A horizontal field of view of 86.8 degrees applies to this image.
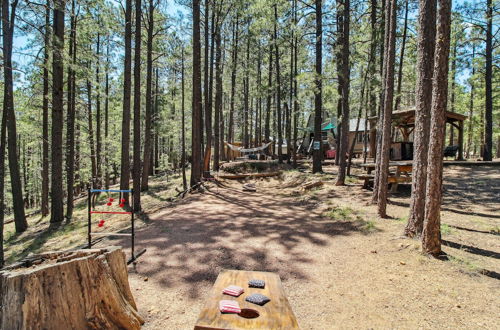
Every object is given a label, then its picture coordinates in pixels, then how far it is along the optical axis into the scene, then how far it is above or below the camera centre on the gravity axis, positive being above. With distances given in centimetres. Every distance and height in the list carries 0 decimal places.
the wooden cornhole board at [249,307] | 167 -108
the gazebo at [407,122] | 1123 +172
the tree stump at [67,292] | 198 -112
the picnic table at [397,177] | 790 -60
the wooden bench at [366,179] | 819 -70
